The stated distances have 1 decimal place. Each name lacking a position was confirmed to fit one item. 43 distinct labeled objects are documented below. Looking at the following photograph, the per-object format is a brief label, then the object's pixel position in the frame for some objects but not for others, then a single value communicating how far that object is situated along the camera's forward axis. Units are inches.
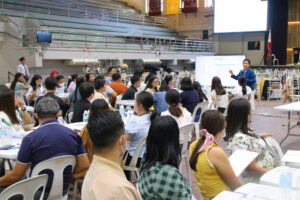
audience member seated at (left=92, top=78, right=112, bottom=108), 201.0
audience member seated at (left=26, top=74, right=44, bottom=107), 248.4
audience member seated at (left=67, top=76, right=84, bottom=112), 216.4
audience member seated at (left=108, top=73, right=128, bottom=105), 270.1
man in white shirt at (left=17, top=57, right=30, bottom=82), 393.1
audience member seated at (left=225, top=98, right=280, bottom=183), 99.2
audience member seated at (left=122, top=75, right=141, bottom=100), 244.5
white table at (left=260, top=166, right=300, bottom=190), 67.8
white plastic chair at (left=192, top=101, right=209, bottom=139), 213.0
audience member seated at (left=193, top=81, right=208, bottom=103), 239.9
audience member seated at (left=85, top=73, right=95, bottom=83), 267.4
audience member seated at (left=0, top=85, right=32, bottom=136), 128.3
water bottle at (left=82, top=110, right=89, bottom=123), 163.9
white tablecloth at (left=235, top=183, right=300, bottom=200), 60.0
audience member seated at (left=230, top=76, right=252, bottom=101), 269.4
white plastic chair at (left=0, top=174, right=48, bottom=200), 76.5
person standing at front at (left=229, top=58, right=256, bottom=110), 295.6
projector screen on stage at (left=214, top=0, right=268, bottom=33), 647.1
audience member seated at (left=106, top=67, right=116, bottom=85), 324.5
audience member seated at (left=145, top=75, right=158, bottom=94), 233.3
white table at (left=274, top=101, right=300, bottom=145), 182.1
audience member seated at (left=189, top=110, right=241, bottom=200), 81.4
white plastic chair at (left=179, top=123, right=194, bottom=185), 142.9
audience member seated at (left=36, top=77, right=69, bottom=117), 185.6
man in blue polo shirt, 92.9
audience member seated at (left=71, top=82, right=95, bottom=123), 164.7
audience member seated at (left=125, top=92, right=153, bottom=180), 129.0
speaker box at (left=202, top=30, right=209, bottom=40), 768.9
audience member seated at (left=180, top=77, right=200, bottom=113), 215.9
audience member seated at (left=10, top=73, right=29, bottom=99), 263.4
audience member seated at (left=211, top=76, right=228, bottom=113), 250.4
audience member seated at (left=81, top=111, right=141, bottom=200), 53.1
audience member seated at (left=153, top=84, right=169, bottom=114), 201.0
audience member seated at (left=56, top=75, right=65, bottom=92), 296.2
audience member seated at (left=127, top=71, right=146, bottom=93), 283.3
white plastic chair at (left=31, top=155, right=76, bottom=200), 91.9
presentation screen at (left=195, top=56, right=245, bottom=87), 349.4
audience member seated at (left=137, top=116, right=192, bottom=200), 67.6
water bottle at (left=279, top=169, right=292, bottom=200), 59.0
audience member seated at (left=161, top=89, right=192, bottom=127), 164.4
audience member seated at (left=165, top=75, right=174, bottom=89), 258.8
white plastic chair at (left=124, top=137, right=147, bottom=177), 124.1
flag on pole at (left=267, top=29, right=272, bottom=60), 563.3
